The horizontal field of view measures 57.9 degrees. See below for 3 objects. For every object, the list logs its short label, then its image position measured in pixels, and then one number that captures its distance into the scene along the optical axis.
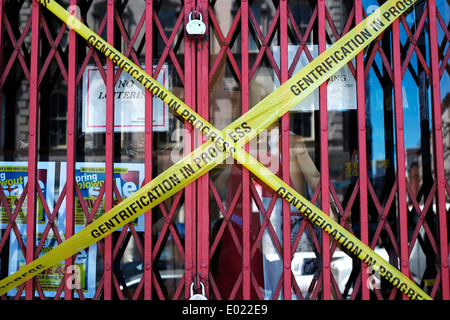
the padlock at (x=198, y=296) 3.21
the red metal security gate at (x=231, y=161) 3.32
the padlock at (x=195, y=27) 3.31
